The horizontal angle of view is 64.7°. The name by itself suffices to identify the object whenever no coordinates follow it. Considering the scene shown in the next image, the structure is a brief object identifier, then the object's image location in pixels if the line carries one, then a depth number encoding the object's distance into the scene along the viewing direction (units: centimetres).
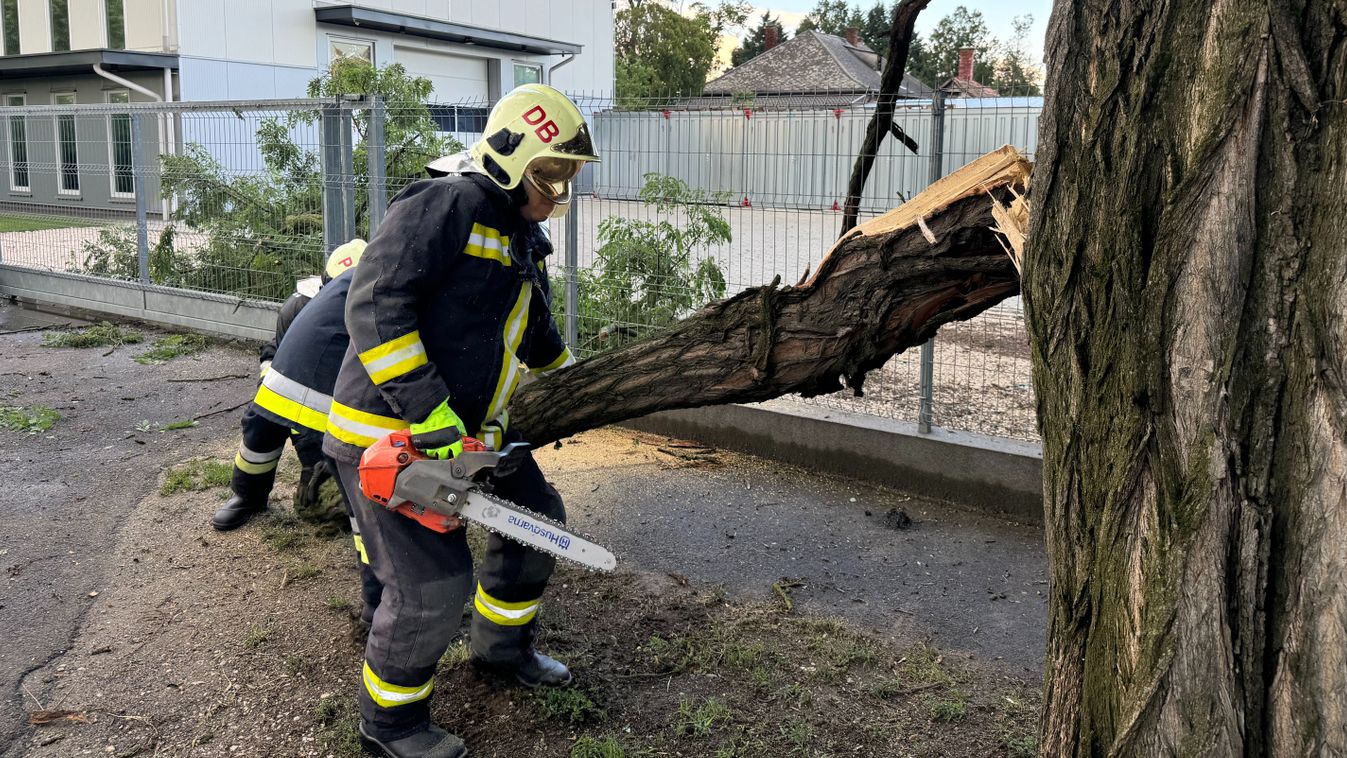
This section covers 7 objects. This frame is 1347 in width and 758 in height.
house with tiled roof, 4347
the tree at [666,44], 4591
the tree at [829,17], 7469
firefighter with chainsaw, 293
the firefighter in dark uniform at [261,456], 479
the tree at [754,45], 6845
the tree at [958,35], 6106
